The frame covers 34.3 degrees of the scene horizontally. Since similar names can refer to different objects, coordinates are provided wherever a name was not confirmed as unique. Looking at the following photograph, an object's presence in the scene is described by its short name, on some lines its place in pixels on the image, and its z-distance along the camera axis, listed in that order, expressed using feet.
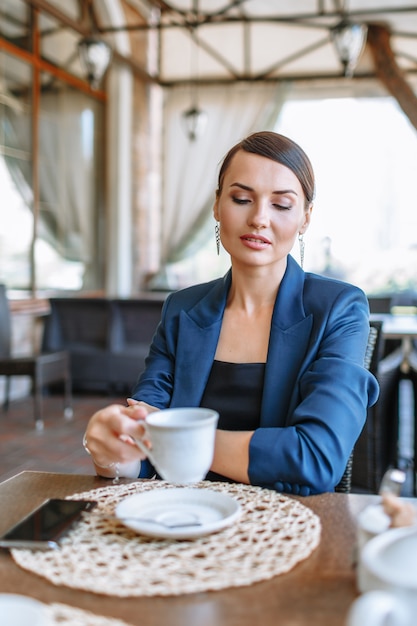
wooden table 2.36
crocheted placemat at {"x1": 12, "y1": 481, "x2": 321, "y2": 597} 2.62
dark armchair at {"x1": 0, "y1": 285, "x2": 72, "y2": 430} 15.14
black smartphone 2.97
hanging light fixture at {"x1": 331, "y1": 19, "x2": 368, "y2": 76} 15.30
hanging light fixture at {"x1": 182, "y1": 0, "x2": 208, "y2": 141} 23.16
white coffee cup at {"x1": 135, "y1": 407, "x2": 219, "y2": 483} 2.83
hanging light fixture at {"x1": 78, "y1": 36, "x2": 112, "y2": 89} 17.12
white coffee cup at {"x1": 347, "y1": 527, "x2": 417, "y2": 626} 1.87
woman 3.88
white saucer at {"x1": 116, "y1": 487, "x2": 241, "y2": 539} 3.00
